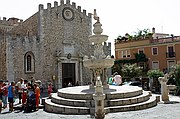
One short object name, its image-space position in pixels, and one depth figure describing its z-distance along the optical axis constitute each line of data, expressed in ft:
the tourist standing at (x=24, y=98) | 26.57
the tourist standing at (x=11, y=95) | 25.66
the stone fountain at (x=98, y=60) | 26.62
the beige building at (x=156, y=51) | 75.81
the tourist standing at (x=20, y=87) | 29.89
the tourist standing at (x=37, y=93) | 25.78
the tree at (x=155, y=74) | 53.77
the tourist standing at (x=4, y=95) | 26.97
